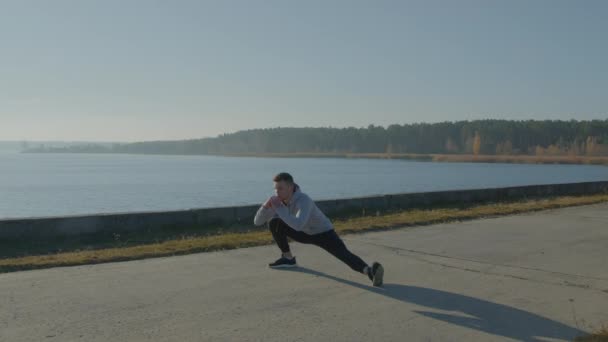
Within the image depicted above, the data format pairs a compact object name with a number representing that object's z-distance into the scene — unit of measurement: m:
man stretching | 6.73
